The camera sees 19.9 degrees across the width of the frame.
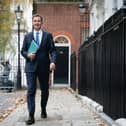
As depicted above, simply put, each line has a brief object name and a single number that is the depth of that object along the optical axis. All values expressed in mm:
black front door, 25430
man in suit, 6829
